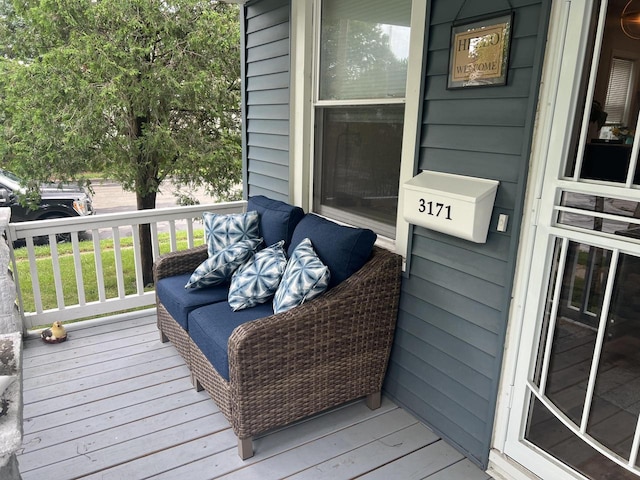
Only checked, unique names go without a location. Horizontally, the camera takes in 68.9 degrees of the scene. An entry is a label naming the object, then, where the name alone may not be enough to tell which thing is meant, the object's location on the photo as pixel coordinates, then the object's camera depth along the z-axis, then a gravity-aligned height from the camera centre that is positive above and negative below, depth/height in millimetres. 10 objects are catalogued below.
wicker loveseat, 2045 -1027
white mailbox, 1848 -290
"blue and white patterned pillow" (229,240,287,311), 2438 -805
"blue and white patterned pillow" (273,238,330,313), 2197 -720
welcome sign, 1769 +308
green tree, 4957 +374
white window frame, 2170 +145
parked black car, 6254 -1092
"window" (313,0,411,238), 2416 +113
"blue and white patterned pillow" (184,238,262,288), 2730 -808
